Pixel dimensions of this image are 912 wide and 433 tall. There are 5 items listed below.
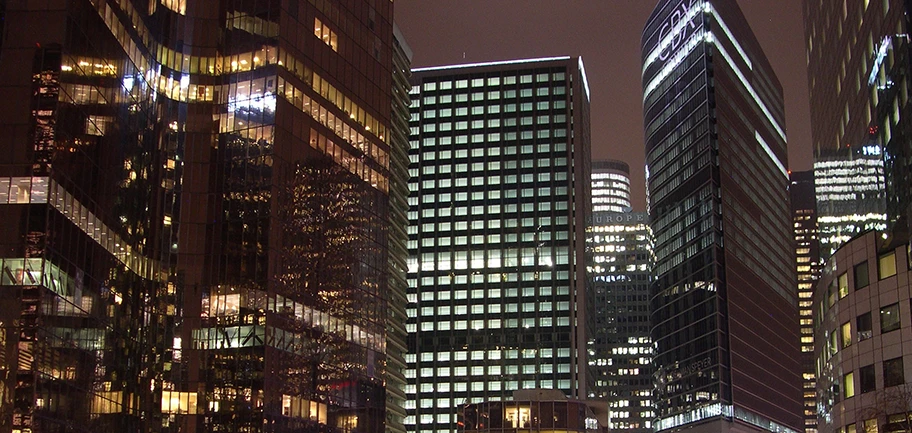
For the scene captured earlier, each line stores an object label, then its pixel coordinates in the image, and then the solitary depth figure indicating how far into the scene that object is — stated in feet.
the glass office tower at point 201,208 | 235.40
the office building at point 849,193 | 302.04
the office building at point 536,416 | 500.33
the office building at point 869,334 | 274.77
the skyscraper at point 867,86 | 279.90
